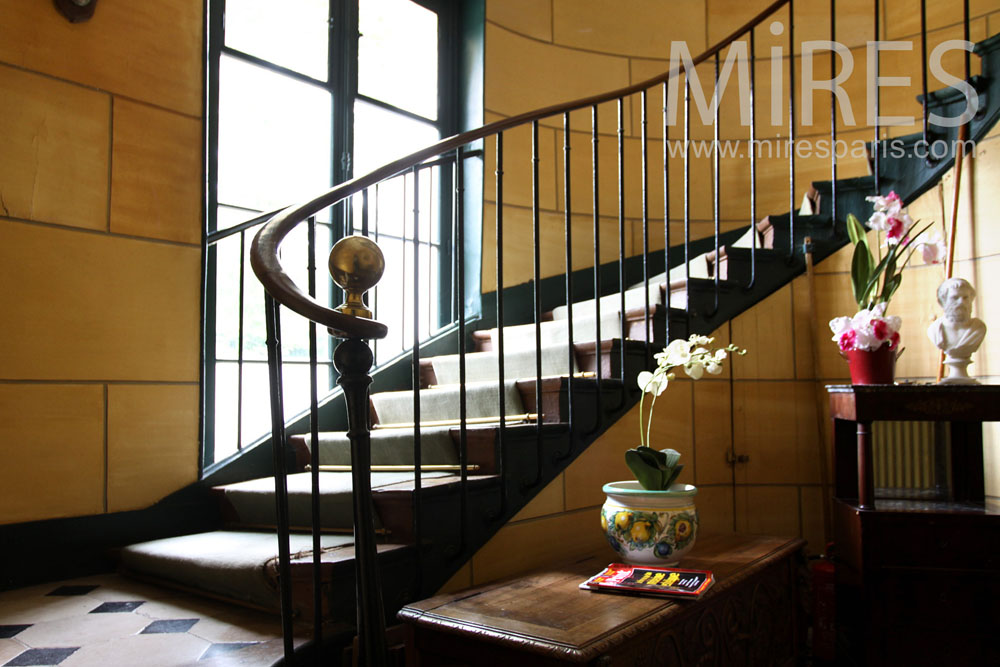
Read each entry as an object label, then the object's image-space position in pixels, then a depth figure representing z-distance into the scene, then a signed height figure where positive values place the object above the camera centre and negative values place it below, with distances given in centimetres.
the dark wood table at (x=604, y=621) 139 -57
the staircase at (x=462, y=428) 170 -21
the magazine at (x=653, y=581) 163 -54
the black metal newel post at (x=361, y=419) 120 -10
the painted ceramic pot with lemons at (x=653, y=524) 183 -43
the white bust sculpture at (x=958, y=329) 224 +9
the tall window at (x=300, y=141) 296 +108
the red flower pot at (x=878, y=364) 229 -2
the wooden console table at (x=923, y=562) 211 -63
